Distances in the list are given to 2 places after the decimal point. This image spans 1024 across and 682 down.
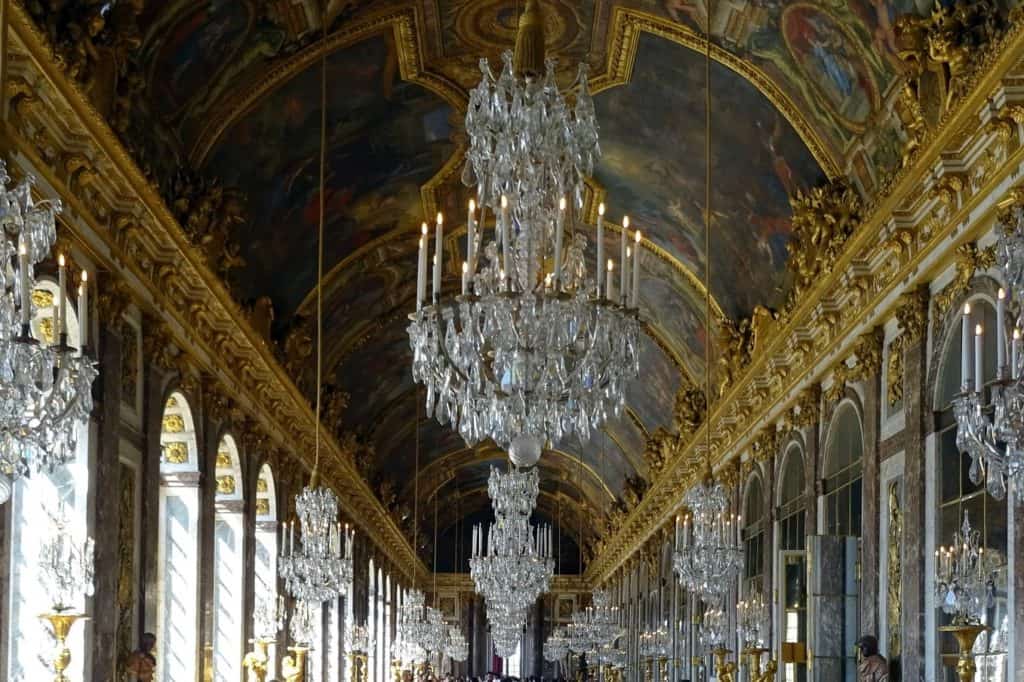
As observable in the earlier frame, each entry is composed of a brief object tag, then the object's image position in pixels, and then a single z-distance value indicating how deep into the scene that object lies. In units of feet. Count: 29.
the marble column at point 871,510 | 60.75
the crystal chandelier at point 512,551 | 77.20
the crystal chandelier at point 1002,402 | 26.25
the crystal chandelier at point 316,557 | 54.95
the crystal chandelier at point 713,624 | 56.90
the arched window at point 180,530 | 70.64
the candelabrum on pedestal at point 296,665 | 54.34
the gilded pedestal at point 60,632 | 34.86
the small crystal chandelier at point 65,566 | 35.88
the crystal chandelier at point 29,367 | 25.50
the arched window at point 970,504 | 44.93
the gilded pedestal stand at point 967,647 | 32.60
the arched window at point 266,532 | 93.40
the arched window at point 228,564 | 80.28
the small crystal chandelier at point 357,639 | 97.66
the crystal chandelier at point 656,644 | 117.91
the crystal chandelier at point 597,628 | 132.98
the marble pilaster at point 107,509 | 52.85
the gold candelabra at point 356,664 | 97.56
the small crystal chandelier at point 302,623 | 58.34
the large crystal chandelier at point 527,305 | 33.81
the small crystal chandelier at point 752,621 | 60.75
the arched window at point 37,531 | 49.16
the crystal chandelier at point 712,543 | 53.26
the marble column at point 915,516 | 53.47
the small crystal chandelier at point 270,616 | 57.31
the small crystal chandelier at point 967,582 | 34.58
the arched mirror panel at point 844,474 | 66.03
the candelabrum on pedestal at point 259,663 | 59.88
